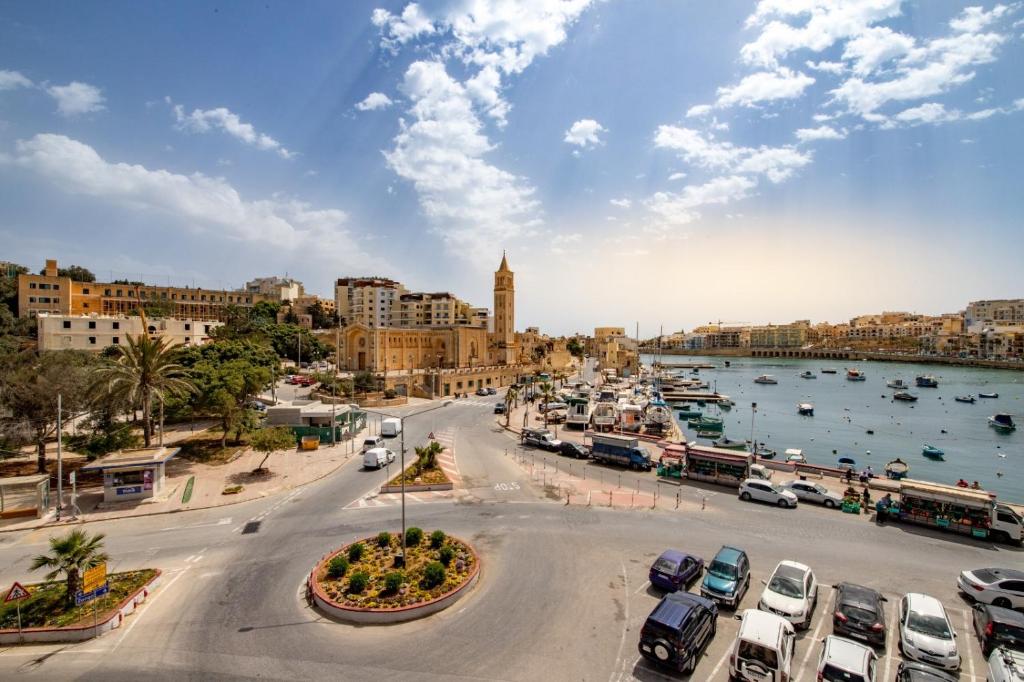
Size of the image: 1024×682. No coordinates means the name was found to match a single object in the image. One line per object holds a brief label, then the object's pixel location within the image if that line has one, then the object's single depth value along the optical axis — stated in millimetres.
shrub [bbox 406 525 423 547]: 19047
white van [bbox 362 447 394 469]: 31844
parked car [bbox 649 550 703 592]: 15797
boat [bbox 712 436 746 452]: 44344
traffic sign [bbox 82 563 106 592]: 14195
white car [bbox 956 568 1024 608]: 14898
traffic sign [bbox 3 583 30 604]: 12992
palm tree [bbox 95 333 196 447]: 29234
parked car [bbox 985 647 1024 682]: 10578
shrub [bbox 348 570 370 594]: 15586
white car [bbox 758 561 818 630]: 13906
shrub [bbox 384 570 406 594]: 15461
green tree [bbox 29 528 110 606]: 14664
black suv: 11914
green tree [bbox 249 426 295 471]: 29438
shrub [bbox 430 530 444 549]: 18953
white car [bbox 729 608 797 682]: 11078
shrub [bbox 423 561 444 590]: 15953
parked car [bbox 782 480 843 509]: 24883
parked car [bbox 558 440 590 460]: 36531
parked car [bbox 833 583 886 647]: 13117
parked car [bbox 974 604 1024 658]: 12719
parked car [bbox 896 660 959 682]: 10688
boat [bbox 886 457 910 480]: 40488
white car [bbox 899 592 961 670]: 12195
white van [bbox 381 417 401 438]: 41719
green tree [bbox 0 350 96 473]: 27438
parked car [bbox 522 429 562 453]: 38875
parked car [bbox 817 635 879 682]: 10727
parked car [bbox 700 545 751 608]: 14909
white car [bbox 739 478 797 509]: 24828
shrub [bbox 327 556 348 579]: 16672
